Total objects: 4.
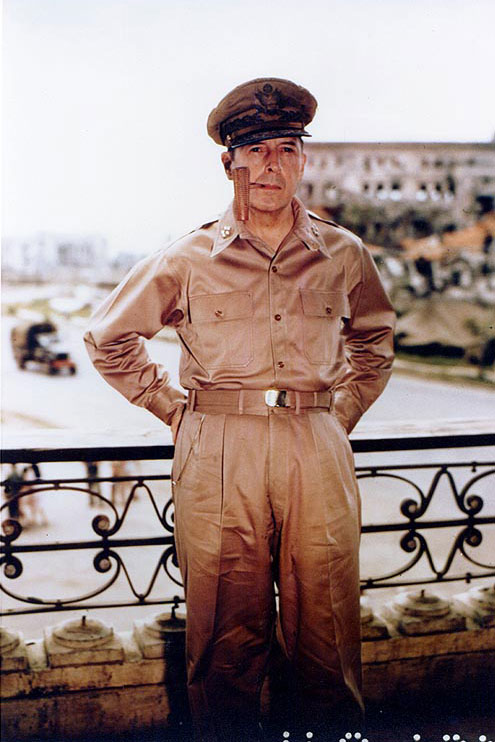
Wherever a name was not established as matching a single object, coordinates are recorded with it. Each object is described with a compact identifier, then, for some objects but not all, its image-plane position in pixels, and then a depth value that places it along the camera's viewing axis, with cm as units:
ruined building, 1639
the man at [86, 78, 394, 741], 162
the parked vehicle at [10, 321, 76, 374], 1920
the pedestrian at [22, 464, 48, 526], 874
